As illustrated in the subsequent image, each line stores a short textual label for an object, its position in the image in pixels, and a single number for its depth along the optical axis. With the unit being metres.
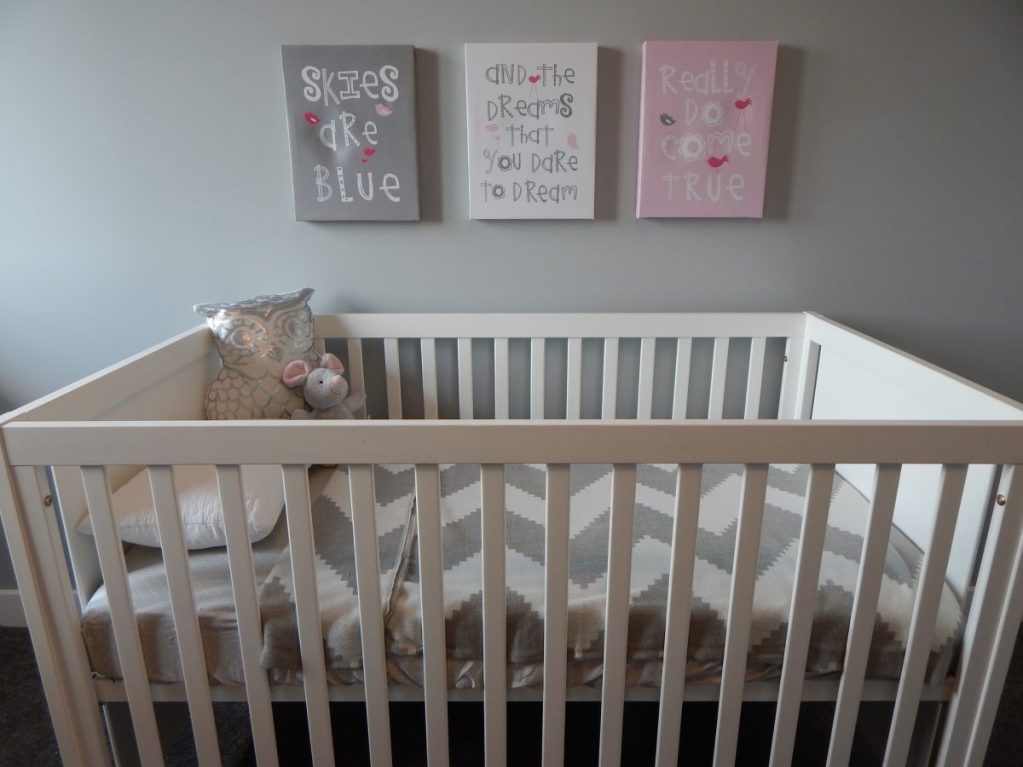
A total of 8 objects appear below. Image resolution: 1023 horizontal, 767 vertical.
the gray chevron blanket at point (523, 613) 1.00
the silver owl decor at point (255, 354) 1.45
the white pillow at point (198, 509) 1.08
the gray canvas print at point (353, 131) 1.51
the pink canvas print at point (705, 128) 1.51
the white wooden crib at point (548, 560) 0.85
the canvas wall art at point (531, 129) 1.51
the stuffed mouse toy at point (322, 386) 1.47
